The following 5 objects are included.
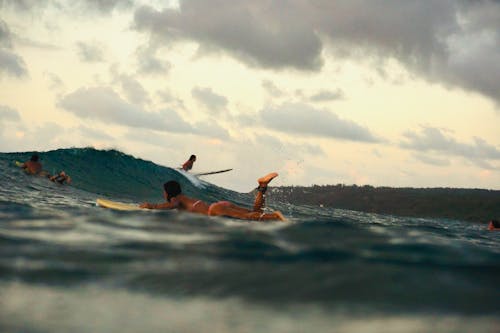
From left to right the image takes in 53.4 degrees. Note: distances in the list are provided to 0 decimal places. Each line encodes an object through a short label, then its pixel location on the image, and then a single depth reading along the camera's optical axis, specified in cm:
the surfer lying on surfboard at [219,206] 838
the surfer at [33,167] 1995
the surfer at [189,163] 2558
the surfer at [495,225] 1730
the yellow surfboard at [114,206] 937
